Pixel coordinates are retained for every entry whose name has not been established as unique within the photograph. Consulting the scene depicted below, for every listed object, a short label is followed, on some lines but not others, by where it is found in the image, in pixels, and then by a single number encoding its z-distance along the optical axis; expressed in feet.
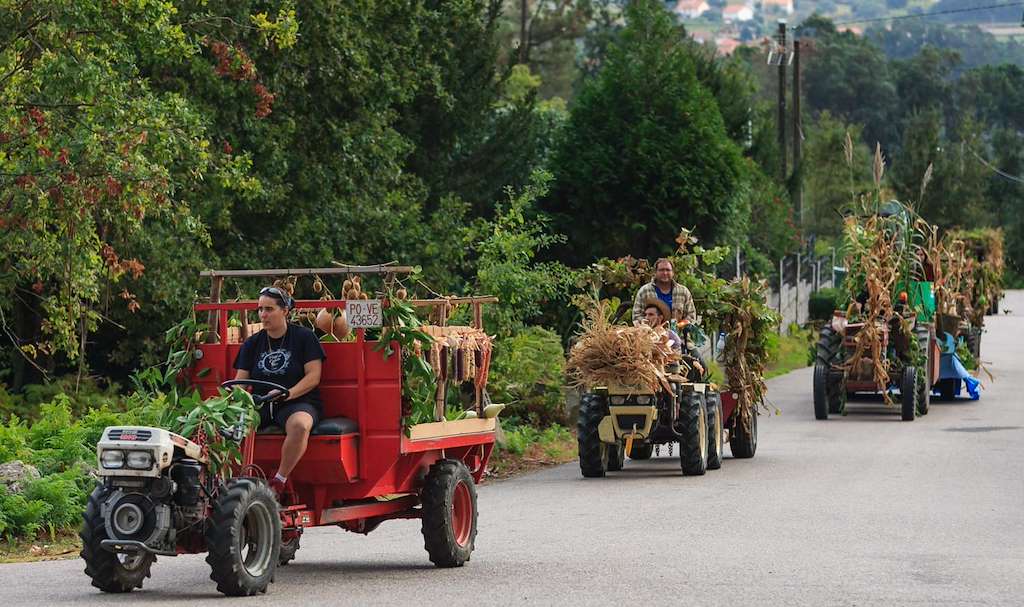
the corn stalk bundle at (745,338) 71.97
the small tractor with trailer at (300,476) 33.40
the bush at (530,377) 81.35
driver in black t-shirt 37.76
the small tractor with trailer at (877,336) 92.32
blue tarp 103.71
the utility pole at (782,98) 181.57
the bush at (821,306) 169.13
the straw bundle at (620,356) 63.52
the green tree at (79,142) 60.44
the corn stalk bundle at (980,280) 127.24
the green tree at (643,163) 108.58
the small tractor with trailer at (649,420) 63.87
